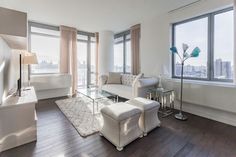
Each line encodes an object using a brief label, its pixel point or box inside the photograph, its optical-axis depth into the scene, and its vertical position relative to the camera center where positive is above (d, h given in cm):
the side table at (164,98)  321 -57
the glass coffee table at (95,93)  316 -46
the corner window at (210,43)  273 +74
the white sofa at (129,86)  333 -30
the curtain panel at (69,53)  487 +92
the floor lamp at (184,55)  276 +47
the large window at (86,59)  565 +79
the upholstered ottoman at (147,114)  218 -65
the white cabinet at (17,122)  178 -66
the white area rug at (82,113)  235 -86
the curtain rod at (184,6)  307 +174
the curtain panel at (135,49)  467 +100
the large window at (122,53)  534 +102
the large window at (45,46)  452 +110
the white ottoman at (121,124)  182 -71
